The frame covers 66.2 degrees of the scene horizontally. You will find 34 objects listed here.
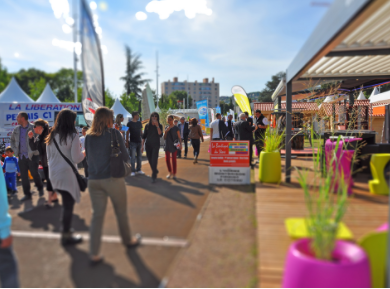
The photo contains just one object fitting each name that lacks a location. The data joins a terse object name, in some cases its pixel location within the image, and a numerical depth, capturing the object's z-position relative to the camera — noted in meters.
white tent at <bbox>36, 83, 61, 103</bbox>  18.42
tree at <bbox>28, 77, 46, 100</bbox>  51.69
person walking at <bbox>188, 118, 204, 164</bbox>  11.27
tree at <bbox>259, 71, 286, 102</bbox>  71.38
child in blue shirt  6.95
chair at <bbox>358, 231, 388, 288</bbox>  2.22
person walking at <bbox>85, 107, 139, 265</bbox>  3.40
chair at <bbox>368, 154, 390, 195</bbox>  5.23
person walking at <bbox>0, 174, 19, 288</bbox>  2.26
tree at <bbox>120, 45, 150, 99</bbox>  55.25
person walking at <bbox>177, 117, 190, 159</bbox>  13.32
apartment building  167.50
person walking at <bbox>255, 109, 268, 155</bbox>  9.59
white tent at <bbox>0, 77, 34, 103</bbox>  16.86
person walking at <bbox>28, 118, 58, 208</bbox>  5.50
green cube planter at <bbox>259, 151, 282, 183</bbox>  6.55
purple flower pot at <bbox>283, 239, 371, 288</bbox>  1.93
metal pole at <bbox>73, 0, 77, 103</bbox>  26.58
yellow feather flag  15.66
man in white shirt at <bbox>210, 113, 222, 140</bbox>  11.26
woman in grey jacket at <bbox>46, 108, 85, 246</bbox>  4.04
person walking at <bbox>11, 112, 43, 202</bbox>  6.29
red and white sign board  6.86
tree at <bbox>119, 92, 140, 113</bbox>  45.07
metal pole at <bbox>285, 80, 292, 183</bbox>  6.48
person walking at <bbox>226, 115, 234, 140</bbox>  12.27
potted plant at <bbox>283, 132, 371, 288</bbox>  1.94
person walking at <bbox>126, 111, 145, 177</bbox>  8.64
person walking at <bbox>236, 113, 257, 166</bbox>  9.09
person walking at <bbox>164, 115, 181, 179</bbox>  8.08
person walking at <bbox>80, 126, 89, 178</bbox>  7.98
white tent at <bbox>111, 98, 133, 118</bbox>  25.25
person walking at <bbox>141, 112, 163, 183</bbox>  7.55
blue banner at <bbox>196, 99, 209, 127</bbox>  26.96
